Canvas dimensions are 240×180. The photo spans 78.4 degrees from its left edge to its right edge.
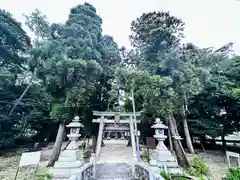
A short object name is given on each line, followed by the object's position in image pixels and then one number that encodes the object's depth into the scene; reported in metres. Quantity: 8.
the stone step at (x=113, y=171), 6.02
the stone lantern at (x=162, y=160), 5.66
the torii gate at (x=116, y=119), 9.81
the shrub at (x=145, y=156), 9.16
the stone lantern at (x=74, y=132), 5.79
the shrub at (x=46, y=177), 5.36
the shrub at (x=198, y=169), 6.85
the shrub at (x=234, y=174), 3.08
